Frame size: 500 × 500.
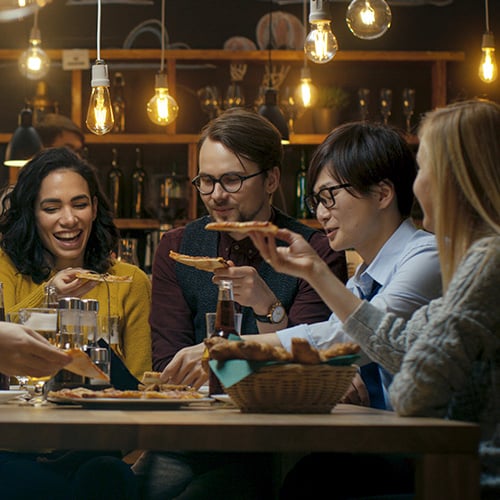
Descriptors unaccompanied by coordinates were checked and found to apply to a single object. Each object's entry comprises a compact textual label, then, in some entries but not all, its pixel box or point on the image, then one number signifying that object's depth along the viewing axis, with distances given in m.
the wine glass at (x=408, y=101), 6.21
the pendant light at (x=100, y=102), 3.23
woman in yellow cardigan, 3.37
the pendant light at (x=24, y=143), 5.01
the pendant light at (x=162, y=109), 4.52
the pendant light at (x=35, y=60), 5.54
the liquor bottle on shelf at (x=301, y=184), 6.31
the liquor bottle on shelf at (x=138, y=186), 6.34
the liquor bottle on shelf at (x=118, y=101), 6.28
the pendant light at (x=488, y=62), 5.30
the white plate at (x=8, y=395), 2.20
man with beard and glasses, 3.05
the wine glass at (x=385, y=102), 6.17
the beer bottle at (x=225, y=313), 2.25
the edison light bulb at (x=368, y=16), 3.35
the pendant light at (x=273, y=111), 5.07
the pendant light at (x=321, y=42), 3.31
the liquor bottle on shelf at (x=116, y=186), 6.30
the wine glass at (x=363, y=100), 6.17
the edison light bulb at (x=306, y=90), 5.52
